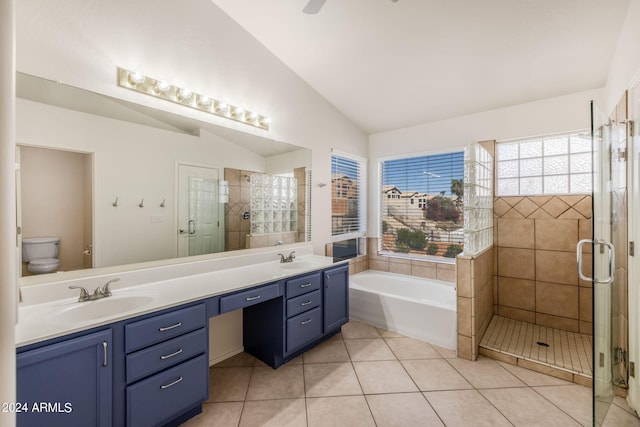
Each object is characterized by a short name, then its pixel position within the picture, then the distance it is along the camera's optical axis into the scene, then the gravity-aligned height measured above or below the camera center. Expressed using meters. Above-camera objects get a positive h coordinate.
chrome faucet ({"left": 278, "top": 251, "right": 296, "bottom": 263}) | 2.85 -0.47
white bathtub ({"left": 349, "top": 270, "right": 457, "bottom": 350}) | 2.70 -1.01
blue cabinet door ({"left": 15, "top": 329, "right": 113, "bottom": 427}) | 1.15 -0.74
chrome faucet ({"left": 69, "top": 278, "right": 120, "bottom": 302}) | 1.61 -0.47
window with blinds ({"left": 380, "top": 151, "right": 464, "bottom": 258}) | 3.50 +0.09
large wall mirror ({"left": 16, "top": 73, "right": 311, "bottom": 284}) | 1.56 +0.21
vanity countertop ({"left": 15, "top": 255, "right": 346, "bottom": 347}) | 1.25 -0.50
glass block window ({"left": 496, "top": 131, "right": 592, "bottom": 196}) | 2.82 +0.48
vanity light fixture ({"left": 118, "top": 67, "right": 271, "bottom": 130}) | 1.88 +0.88
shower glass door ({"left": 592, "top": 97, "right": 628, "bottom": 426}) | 1.61 -0.30
